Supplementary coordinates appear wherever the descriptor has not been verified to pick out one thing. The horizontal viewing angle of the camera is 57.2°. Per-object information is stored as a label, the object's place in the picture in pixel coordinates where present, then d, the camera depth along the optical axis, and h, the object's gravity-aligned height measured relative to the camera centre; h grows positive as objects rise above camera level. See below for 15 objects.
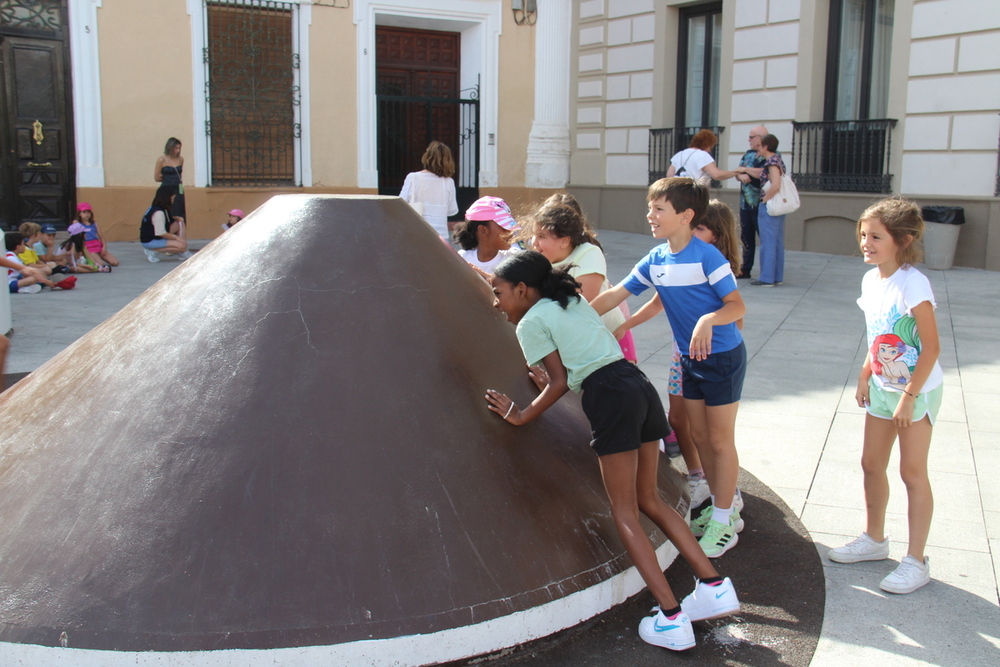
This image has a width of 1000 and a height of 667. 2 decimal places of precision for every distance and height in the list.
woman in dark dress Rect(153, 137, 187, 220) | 12.04 +0.22
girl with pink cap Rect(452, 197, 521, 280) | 4.52 -0.20
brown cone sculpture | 2.51 -0.85
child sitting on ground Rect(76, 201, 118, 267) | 11.23 -0.65
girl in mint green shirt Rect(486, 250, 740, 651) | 2.80 -0.66
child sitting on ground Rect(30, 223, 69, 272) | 10.75 -0.73
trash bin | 11.52 -0.44
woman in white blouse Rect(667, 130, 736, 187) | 10.60 +0.38
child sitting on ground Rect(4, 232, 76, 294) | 9.21 -0.95
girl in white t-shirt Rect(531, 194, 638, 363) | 3.74 -0.22
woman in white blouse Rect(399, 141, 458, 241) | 7.82 +0.03
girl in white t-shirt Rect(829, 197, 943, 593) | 3.13 -0.54
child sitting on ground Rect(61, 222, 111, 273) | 10.97 -0.80
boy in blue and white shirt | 3.25 -0.45
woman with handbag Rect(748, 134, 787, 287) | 10.23 -0.31
